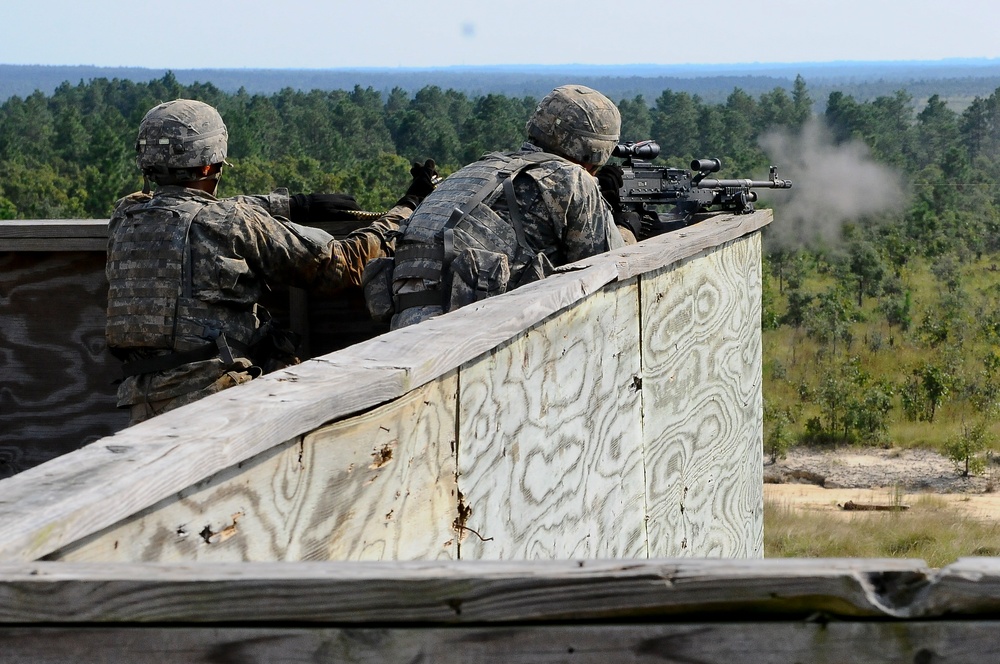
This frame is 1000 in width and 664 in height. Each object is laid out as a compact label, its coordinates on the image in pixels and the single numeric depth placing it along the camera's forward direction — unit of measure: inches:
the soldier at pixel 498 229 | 302.4
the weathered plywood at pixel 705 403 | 268.7
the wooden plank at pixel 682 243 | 245.0
